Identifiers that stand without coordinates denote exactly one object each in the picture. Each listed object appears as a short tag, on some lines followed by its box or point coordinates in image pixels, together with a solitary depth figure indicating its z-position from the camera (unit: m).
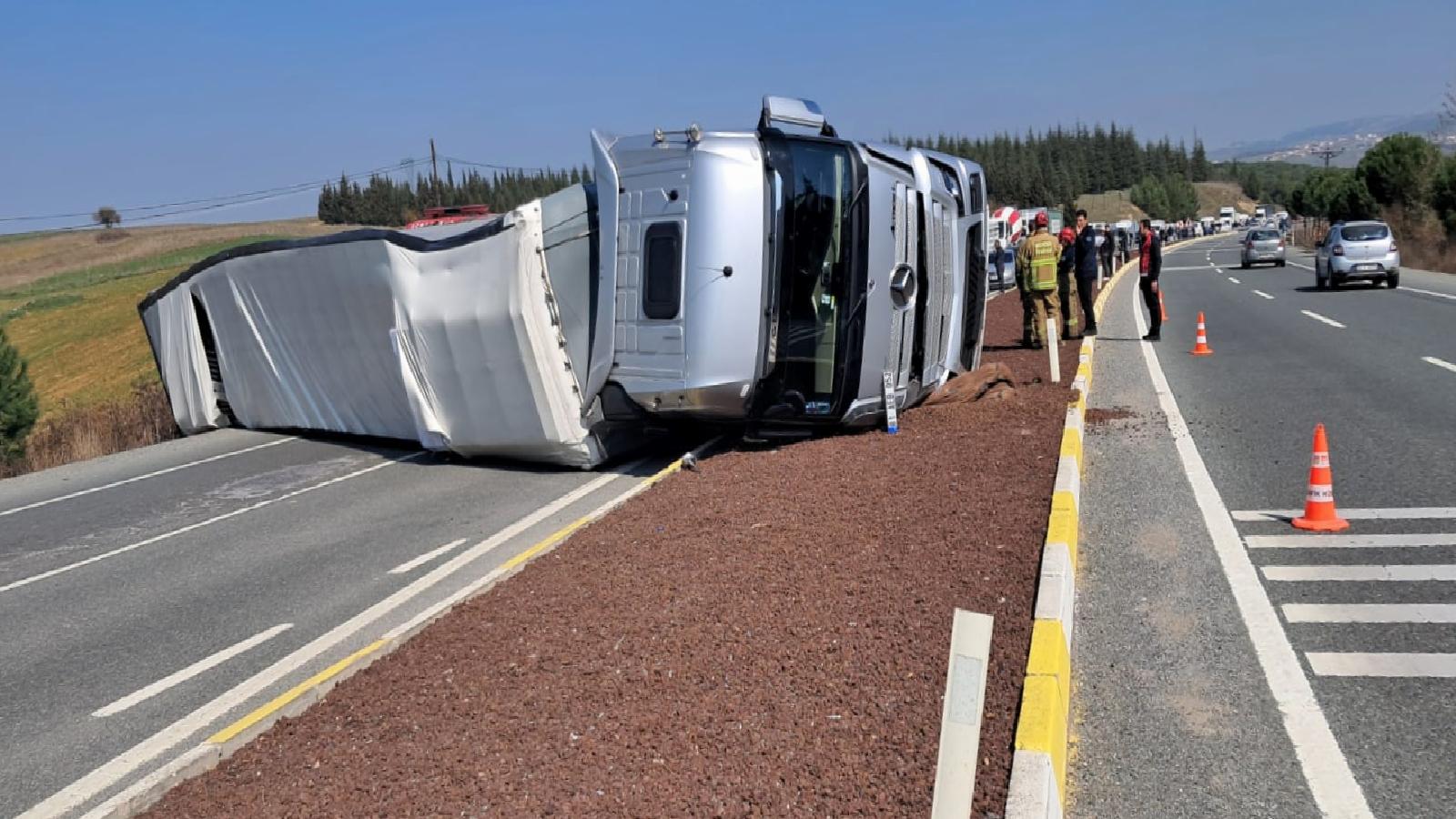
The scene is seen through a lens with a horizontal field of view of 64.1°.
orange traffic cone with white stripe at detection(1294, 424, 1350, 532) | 7.08
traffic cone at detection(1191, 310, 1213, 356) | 16.64
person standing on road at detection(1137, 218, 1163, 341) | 18.14
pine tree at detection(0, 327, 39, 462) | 22.33
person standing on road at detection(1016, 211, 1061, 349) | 16.77
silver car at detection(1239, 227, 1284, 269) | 42.97
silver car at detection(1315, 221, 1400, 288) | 27.20
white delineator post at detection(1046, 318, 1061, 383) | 13.27
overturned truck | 9.90
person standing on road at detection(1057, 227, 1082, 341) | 18.48
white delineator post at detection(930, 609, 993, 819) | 2.70
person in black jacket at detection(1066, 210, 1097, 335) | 18.39
